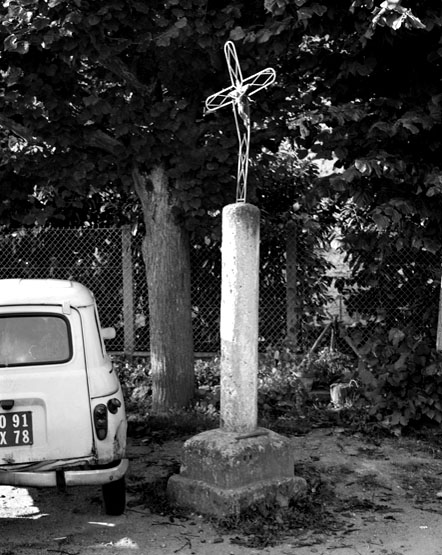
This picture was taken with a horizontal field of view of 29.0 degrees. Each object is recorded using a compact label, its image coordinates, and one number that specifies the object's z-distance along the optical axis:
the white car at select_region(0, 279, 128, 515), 5.61
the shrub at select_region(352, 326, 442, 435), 8.34
